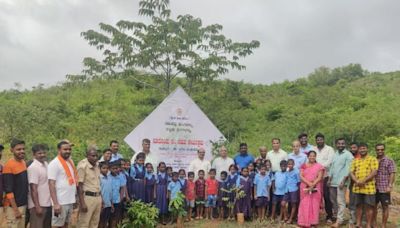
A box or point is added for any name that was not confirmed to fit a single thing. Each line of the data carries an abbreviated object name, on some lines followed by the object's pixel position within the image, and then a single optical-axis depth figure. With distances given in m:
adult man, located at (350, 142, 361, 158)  7.22
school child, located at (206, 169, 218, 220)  7.79
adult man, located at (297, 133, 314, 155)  7.73
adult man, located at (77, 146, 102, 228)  5.90
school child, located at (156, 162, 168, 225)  7.52
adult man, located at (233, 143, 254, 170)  7.94
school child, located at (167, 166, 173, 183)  7.69
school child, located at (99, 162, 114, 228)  6.39
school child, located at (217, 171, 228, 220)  7.77
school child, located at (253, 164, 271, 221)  7.59
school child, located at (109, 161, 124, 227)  6.55
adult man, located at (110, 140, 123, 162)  7.11
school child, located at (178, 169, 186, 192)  7.69
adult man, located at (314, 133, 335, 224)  7.54
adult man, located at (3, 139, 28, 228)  5.23
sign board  8.55
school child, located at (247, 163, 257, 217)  7.71
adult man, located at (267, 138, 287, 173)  7.76
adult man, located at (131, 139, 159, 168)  7.68
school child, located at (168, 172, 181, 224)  7.55
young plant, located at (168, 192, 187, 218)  7.24
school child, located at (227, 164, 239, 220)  7.71
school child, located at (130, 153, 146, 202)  7.21
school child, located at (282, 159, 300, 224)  7.45
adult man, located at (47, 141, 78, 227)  5.38
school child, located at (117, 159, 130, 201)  6.69
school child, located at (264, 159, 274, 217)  7.65
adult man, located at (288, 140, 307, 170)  7.55
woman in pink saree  7.17
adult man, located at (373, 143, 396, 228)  6.78
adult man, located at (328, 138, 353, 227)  7.23
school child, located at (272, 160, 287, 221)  7.51
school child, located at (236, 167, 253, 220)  7.65
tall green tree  9.91
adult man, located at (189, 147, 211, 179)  7.99
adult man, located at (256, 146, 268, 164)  7.83
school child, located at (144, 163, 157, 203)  7.38
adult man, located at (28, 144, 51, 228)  5.35
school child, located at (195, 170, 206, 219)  7.77
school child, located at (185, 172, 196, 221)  7.74
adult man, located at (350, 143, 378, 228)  6.75
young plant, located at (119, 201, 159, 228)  6.73
